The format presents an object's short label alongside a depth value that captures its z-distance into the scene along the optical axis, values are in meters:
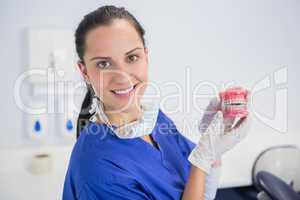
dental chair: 1.58
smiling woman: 0.73
